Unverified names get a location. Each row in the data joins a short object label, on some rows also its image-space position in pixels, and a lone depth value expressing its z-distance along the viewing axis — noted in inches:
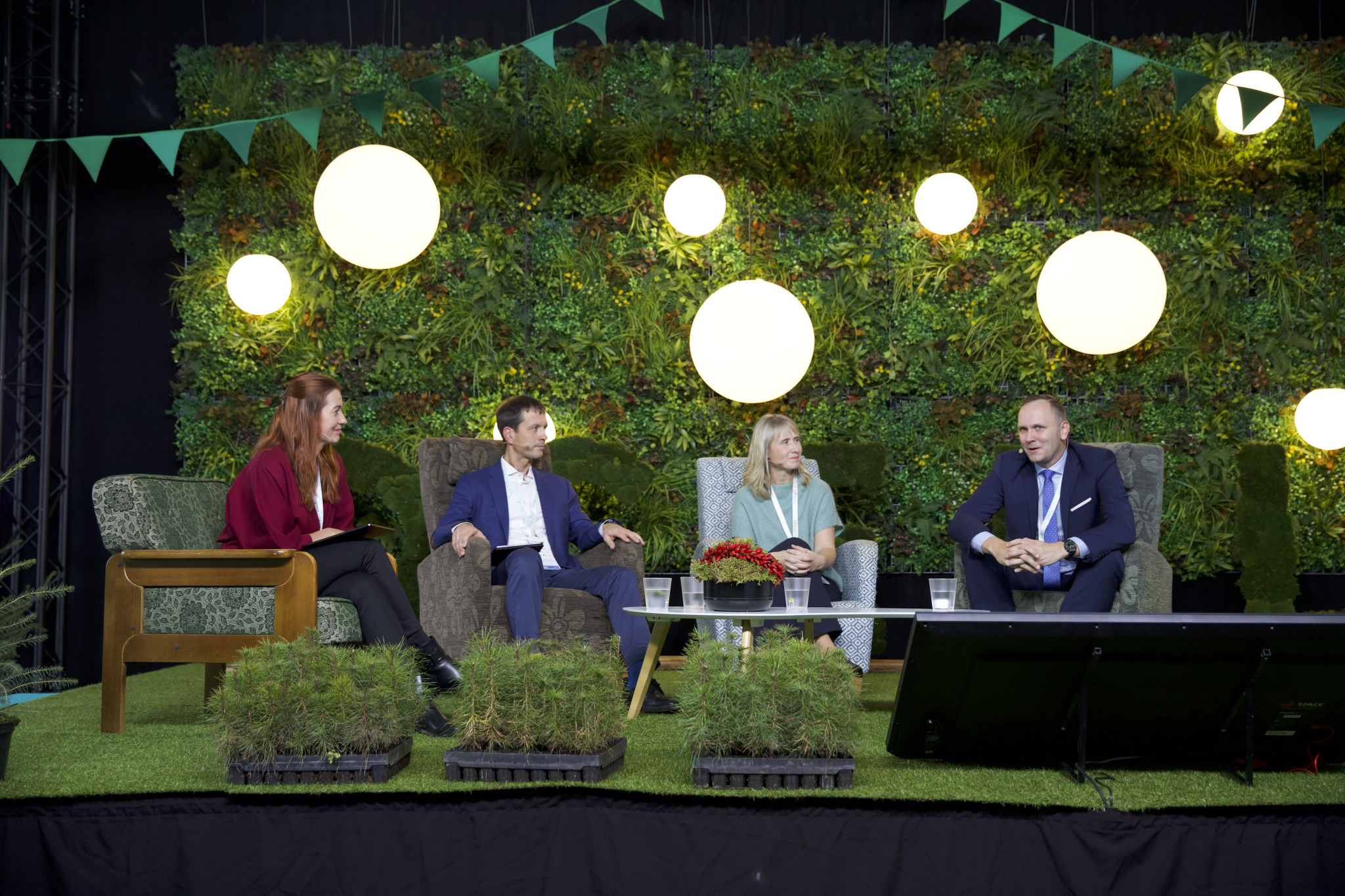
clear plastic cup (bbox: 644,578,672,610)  125.0
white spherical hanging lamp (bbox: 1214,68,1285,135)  191.5
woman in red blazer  136.8
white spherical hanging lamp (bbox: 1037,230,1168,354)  192.1
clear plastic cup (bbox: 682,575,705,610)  125.3
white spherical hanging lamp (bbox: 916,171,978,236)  202.4
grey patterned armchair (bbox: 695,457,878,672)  153.6
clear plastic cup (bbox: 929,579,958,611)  120.0
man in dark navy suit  139.8
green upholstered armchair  129.1
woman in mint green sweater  156.1
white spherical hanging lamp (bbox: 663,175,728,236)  203.9
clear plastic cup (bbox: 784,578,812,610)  124.7
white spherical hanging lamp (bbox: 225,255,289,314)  204.5
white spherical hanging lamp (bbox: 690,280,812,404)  194.4
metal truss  203.5
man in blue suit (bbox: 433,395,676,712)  142.7
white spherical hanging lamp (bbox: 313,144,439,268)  193.0
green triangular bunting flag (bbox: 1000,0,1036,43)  180.4
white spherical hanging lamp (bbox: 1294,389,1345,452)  195.9
